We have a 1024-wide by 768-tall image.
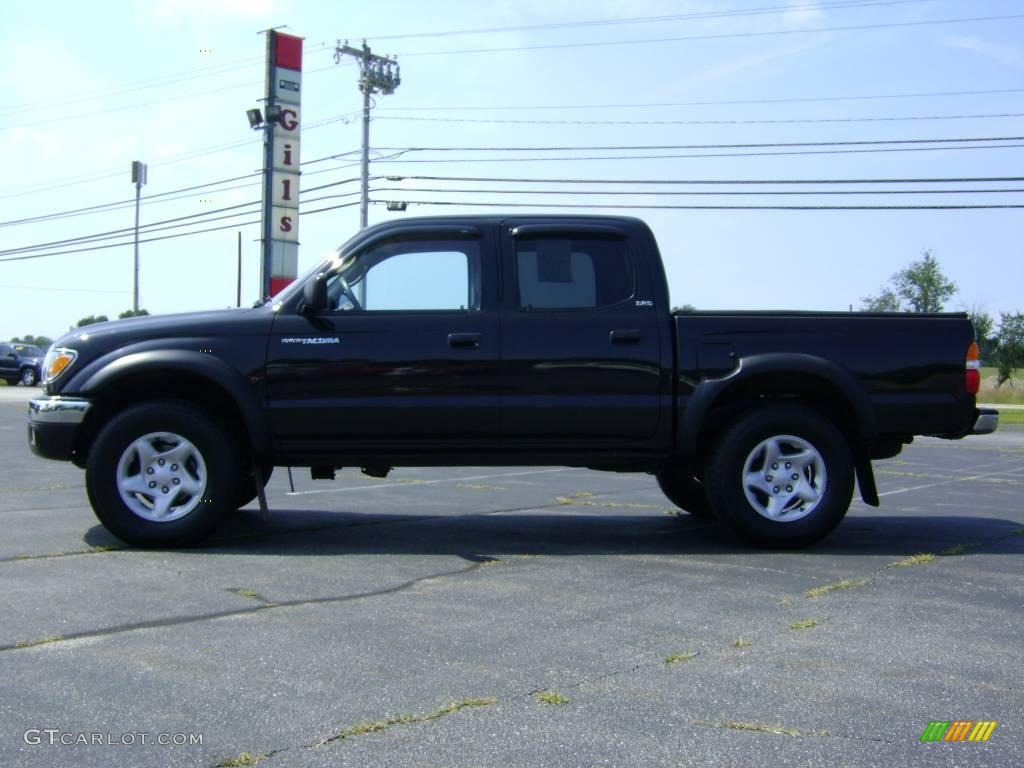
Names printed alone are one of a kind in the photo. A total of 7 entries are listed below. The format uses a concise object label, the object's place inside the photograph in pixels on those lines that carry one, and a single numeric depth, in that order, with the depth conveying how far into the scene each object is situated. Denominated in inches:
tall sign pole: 1291.8
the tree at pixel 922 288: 2731.3
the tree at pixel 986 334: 2438.5
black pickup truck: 274.5
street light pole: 2286.4
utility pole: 1672.0
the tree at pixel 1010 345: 2407.7
